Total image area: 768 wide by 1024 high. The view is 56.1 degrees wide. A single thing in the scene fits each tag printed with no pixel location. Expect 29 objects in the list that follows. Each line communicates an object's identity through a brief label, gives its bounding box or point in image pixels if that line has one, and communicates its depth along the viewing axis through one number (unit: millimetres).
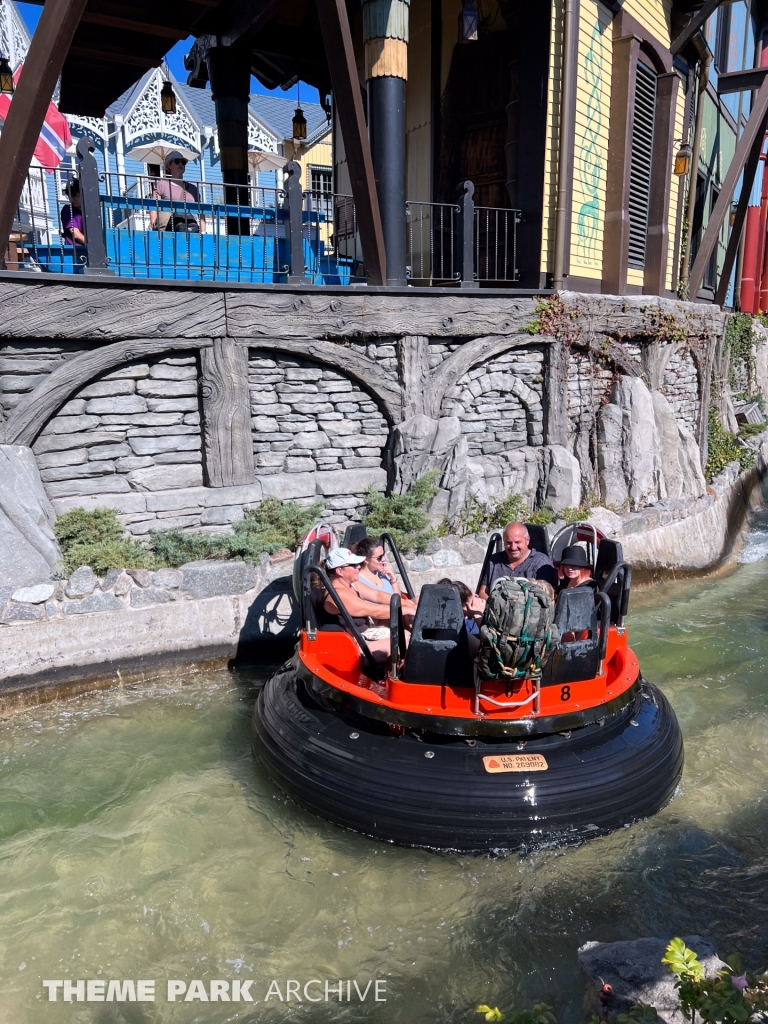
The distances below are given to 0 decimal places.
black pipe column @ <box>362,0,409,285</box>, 7562
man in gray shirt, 5227
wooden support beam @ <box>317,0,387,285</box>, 7055
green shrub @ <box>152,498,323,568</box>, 6875
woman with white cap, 5168
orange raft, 3936
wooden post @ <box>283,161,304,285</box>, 7449
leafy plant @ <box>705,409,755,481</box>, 11602
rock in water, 2350
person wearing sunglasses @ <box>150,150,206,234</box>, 7982
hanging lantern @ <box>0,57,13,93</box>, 9867
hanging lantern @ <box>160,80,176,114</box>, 11195
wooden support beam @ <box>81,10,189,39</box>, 8648
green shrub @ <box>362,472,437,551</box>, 7508
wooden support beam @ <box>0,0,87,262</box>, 5977
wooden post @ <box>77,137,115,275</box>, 6305
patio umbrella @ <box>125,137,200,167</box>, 12242
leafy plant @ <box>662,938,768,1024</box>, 1833
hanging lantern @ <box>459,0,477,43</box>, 7727
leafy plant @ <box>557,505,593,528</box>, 8547
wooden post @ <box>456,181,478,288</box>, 8062
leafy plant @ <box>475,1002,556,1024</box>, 2072
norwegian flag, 11641
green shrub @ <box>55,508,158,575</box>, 6434
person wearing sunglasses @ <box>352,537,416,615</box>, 5344
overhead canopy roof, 8734
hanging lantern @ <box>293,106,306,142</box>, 12648
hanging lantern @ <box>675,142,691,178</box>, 9984
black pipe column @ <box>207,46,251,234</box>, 10930
